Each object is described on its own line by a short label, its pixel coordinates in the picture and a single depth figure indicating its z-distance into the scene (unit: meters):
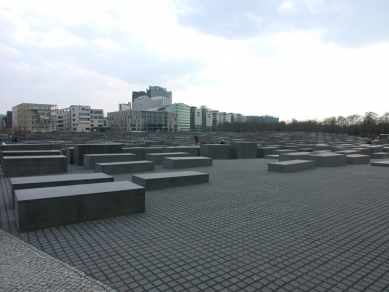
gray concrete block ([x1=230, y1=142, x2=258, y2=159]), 20.94
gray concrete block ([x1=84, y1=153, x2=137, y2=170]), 13.85
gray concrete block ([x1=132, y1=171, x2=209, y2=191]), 8.94
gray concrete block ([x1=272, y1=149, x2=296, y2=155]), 20.96
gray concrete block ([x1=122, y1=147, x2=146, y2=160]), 17.12
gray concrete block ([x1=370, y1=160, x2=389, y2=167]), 14.82
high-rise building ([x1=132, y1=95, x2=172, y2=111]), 186.25
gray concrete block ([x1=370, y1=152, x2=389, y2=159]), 20.58
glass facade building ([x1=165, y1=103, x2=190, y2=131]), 149.50
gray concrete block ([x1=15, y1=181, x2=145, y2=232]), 5.30
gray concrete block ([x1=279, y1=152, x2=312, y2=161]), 15.94
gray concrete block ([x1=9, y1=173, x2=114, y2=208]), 7.45
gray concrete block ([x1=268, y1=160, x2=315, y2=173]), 12.83
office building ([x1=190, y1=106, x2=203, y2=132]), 166.25
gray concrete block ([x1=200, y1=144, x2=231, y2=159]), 19.58
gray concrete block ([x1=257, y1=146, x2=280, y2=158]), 22.23
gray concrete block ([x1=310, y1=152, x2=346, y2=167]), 15.38
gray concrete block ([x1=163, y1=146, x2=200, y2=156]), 18.58
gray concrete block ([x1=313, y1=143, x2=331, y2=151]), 22.81
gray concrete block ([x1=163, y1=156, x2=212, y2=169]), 14.00
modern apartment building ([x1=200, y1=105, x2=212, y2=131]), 176.38
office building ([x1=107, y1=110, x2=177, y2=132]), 124.25
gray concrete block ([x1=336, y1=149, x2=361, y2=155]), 19.97
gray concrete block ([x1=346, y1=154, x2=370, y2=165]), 16.65
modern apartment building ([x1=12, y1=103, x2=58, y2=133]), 111.38
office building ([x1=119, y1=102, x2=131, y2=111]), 176.95
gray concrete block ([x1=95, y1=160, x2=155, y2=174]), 12.04
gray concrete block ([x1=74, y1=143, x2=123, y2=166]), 15.34
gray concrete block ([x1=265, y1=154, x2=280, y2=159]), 18.41
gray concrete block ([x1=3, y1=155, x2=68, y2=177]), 11.48
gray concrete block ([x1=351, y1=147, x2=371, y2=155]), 20.85
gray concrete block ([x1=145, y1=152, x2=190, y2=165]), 15.93
